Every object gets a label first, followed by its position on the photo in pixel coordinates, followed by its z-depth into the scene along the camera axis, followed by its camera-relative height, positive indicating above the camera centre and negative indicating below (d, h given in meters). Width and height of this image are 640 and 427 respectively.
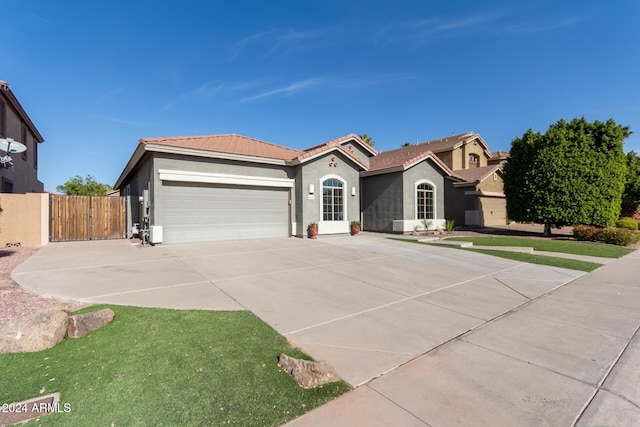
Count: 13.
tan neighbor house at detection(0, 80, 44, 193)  13.16 +4.36
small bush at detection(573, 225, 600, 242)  15.00 -1.02
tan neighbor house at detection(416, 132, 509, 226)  23.17 +1.69
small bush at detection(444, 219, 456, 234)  17.38 -0.67
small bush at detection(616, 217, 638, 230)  21.14 -0.85
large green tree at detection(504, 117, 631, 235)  15.91 +2.20
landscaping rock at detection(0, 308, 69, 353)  3.36 -1.32
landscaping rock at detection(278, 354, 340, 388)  2.83 -1.54
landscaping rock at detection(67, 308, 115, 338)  3.76 -1.36
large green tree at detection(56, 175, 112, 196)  40.36 +4.61
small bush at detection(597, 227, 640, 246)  13.60 -1.16
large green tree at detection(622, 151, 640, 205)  24.67 +2.61
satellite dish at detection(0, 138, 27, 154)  9.85 +2.54
